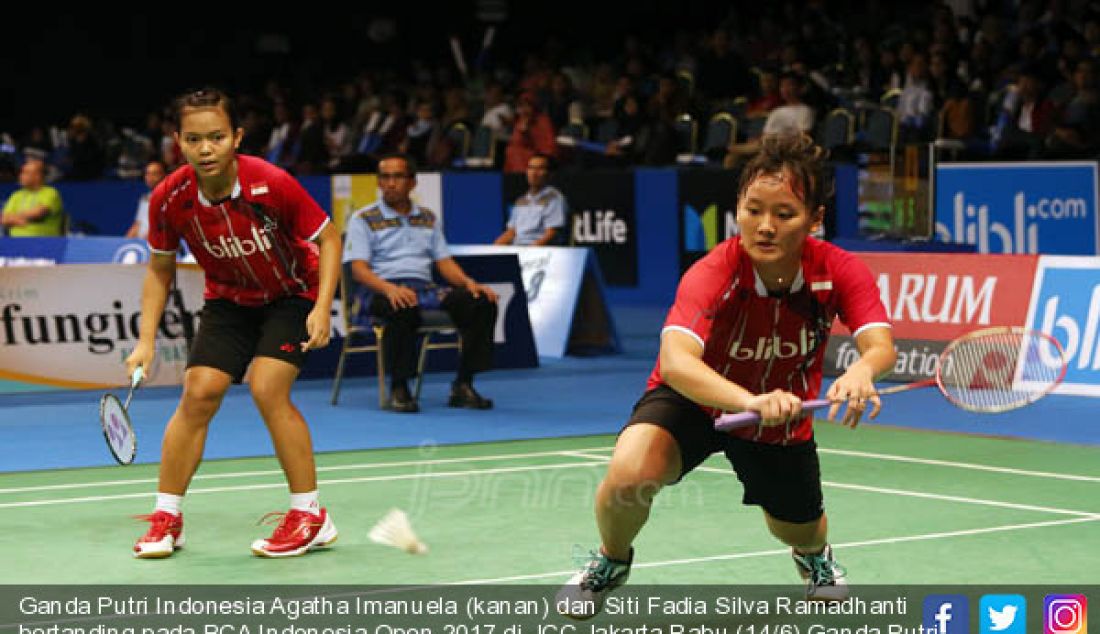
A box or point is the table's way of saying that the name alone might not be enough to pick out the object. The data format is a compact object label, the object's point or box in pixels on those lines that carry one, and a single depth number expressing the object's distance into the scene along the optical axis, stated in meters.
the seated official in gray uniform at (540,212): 15.83
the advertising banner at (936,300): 12.57
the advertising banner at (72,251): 17.03
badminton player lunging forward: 5.38
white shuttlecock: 6.62
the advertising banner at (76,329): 13.57
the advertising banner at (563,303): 15.56
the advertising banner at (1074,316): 11.93
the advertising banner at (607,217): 21.03
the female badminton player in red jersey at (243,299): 7.23
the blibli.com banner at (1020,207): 17.50
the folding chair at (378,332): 12.56
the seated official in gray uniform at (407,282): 12.32
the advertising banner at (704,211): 19.70
